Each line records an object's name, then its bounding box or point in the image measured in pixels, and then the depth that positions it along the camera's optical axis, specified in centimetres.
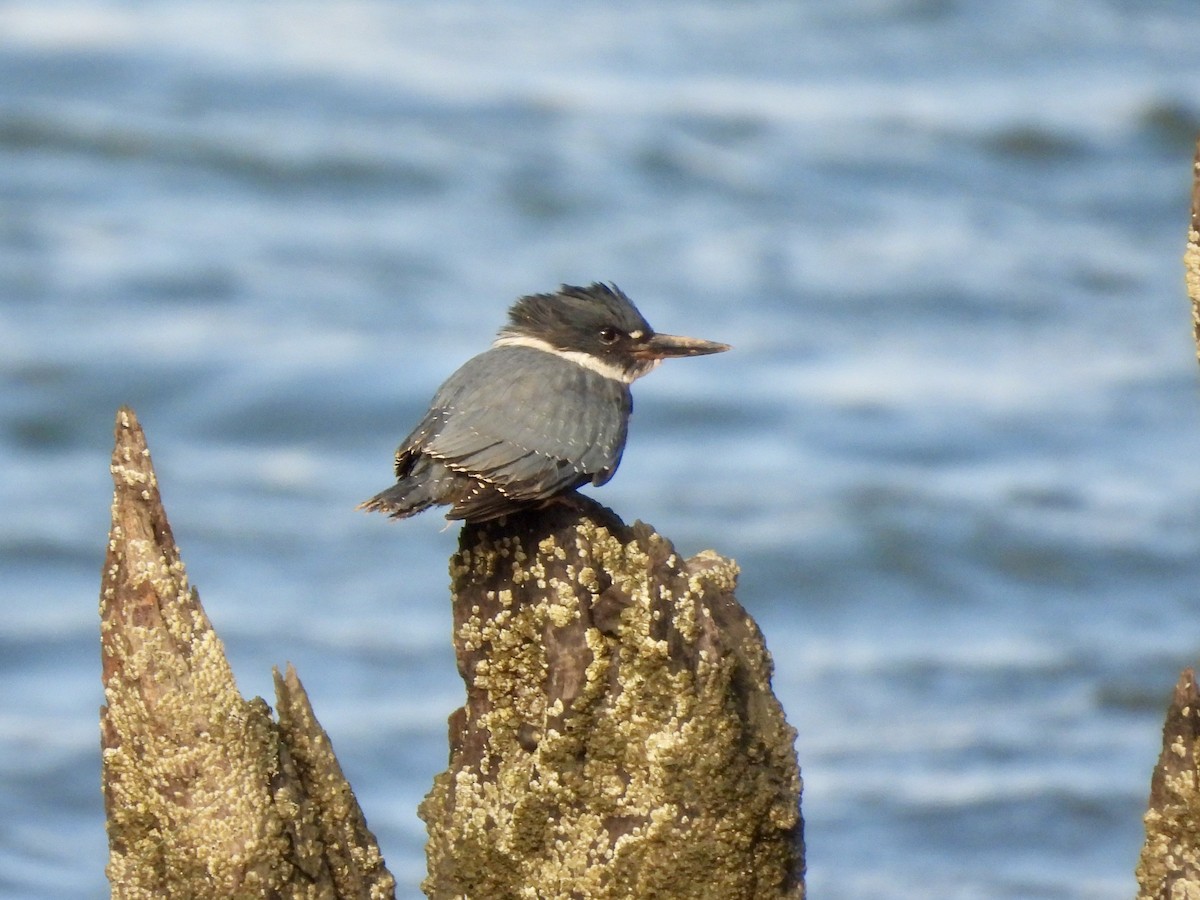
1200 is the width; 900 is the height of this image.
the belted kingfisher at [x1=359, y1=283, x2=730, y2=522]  1026
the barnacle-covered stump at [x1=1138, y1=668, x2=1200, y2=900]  963
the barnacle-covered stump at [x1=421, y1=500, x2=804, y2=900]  995
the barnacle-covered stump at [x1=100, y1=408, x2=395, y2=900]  992
